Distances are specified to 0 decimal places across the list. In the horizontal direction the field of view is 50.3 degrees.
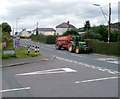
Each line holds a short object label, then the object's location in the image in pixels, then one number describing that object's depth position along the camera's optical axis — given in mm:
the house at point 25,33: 111286
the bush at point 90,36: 31487
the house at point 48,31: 92806
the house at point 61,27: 72276
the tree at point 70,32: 39946
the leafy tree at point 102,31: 37383
